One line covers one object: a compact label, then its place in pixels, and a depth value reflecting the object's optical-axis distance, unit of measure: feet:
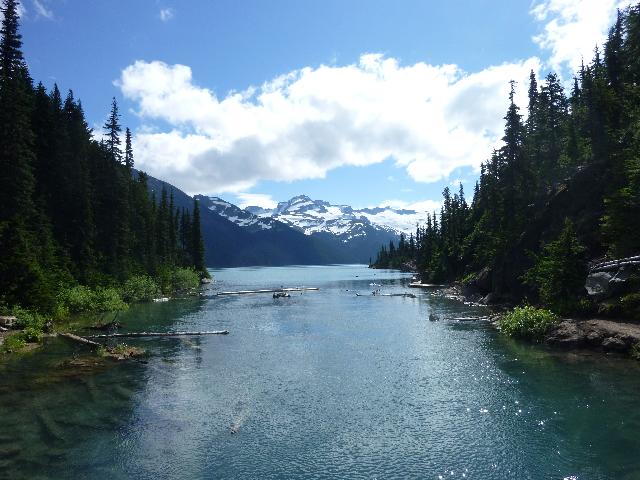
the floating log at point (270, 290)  310.45
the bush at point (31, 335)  122.01
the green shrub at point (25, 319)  128.98
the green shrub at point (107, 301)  197.32
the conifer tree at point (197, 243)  465.06
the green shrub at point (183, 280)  336.57
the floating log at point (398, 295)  281.25
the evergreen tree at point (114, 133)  280.31
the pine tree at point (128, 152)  334.24
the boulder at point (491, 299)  209.07
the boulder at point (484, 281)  231.71
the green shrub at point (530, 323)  131.34
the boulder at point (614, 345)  106.42
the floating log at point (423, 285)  372.48
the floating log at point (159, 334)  135.85
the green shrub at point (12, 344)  110.63
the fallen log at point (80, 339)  116.78
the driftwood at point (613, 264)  110.29
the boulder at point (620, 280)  121.08
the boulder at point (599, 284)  125.18
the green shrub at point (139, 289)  246.06
